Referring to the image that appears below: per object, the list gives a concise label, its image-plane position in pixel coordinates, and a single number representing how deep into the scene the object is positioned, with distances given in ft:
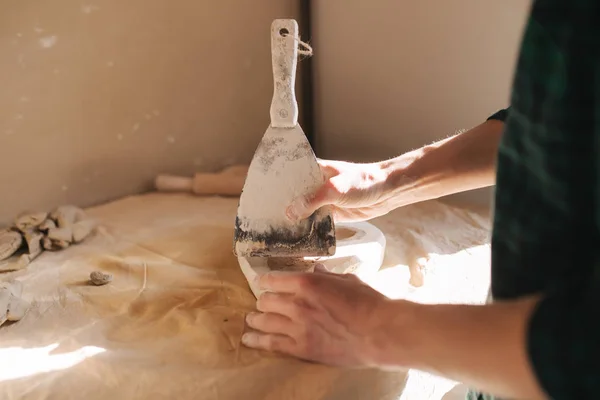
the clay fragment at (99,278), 3.41
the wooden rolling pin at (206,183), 5.03
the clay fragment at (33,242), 3.85
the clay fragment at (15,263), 3.68
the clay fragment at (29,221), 4.08
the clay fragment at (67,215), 4.16
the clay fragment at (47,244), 3.94
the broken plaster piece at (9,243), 3.83
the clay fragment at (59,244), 3.95
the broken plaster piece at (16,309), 3.04
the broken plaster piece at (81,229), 4.05
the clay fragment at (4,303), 3.00
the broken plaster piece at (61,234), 3.94
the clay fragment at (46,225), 4.07
